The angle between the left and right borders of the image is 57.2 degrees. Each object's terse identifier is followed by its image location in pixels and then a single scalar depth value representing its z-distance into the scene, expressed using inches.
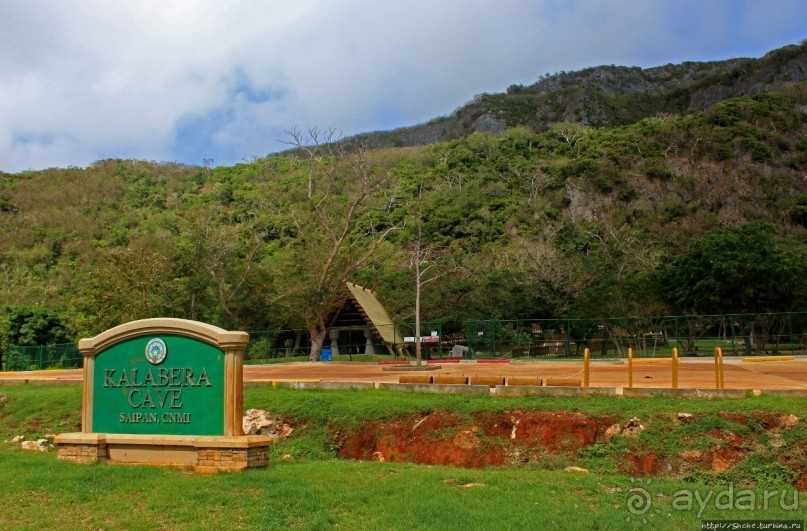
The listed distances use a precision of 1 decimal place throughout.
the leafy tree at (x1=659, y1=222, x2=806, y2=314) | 1370.6
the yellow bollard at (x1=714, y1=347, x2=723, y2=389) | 601.7
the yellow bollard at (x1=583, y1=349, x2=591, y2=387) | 628.7
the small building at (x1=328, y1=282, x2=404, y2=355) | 1648.6
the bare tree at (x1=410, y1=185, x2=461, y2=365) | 1876.7
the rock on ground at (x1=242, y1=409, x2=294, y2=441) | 608.7
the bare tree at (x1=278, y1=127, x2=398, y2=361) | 1598.2
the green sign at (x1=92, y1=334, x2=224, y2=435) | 460.4
